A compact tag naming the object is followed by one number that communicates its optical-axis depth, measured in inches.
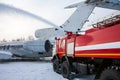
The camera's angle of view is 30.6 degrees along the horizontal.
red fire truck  229.8
